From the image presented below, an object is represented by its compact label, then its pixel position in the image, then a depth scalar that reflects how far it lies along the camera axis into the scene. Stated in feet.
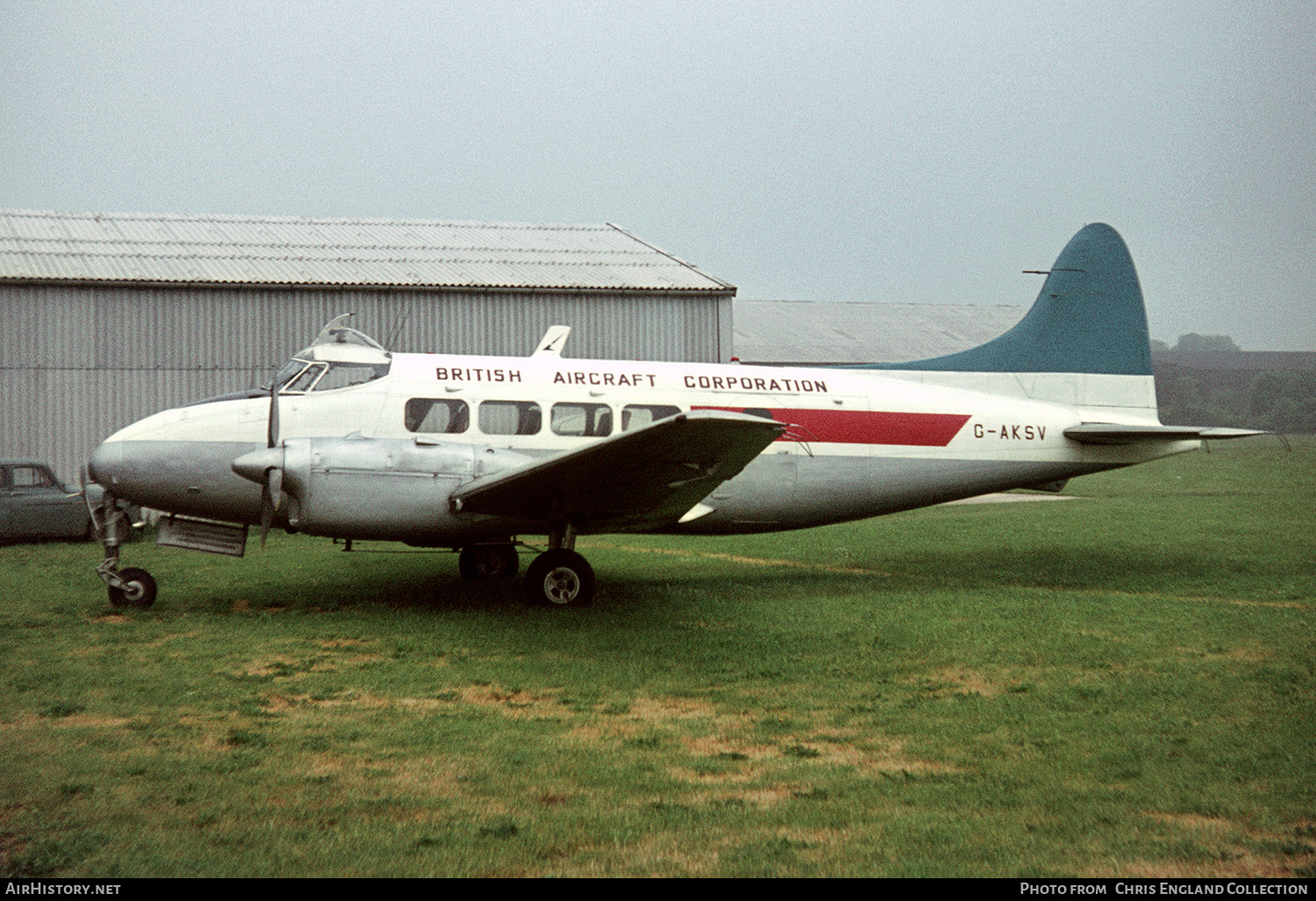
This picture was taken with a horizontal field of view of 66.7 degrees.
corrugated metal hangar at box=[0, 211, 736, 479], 70.38
